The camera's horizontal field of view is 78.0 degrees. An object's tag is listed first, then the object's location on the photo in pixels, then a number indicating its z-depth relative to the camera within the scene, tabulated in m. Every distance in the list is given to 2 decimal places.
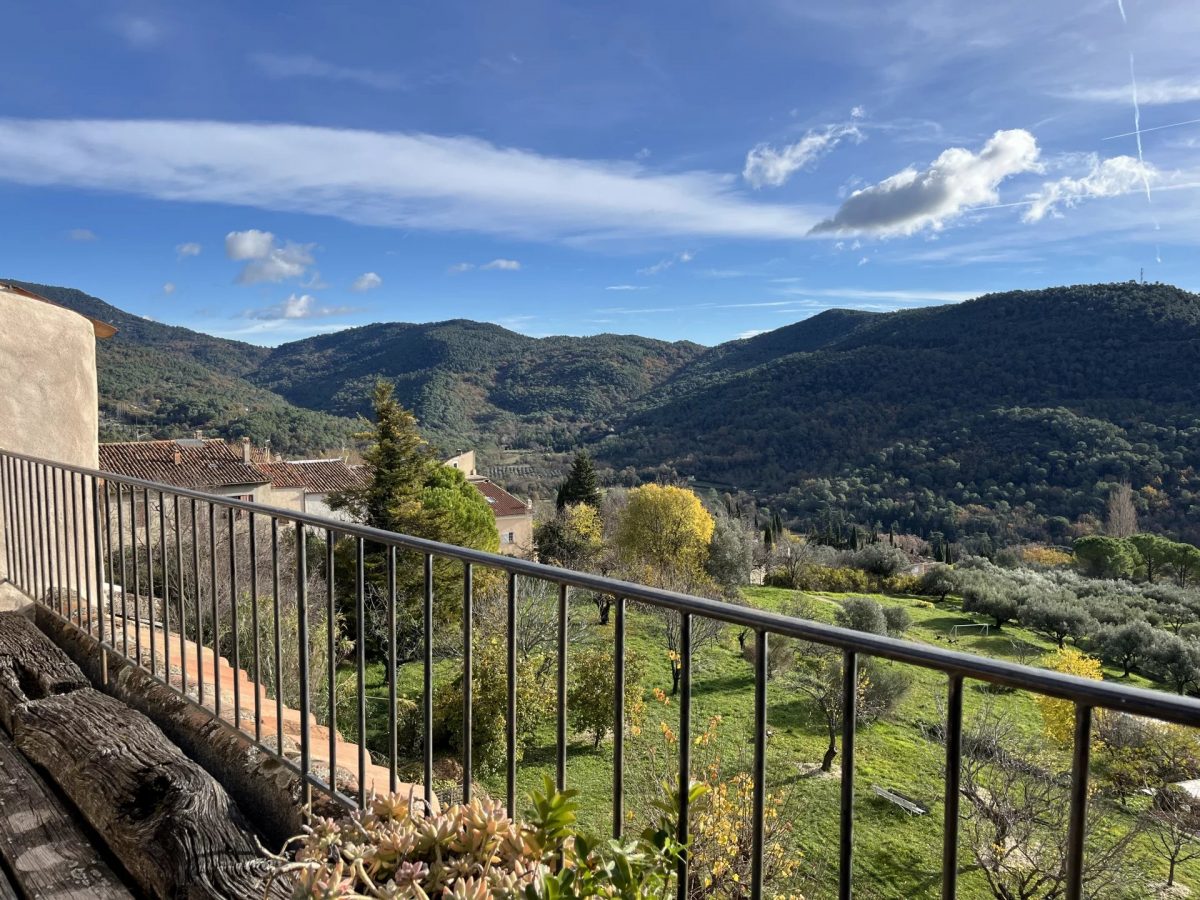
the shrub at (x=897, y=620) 25.83
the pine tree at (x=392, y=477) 20.62
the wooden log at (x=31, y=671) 2.44
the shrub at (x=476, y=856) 1.03
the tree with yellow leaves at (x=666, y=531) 30.55
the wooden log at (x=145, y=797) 1.56
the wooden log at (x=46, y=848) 1.62
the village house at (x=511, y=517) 34.16
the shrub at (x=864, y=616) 22.86
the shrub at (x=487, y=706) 12.24
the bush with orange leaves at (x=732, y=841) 6.16
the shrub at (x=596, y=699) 13.84
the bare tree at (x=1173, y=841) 9.78
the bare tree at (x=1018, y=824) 8.67
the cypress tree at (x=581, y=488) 37.31
